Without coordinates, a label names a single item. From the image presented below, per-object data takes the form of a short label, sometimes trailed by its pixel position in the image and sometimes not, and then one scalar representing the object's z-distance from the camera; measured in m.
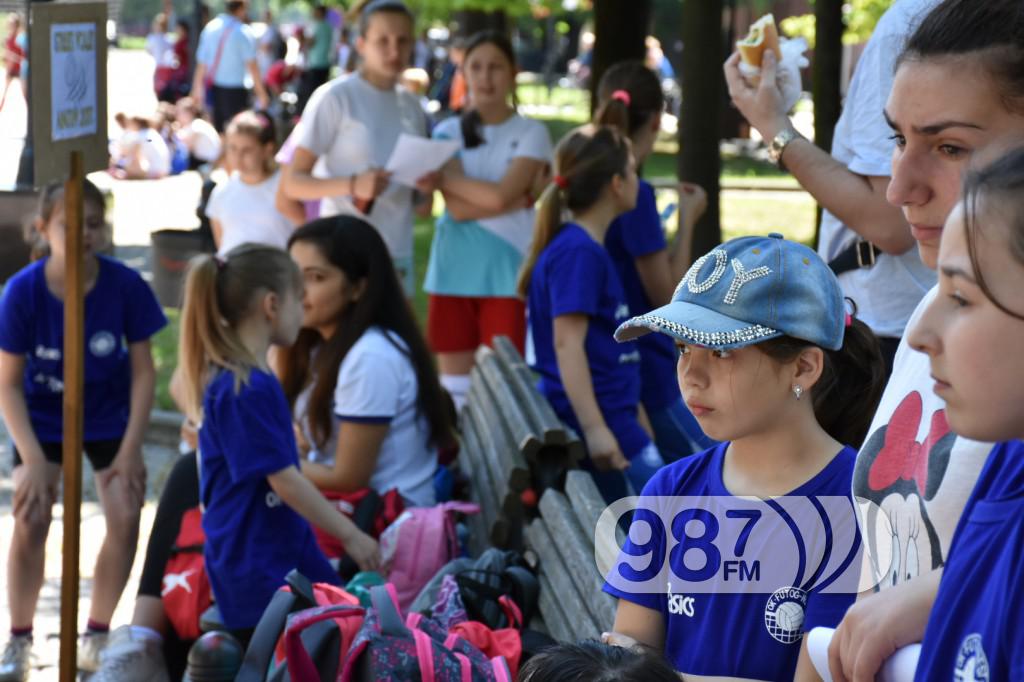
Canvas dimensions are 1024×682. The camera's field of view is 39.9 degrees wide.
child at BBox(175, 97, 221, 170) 16.02
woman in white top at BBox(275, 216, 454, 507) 4.58
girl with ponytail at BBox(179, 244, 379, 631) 3.89
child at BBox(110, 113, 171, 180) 15.52
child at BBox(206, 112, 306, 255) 7.16
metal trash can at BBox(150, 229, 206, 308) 9.05
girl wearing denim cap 2.20
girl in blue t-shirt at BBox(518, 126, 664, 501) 4.57
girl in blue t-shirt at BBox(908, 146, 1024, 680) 1.32
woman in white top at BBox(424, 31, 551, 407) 6.50
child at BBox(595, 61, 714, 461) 5.30
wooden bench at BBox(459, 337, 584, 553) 4.13
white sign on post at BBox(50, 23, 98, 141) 3.90
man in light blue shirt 17.52
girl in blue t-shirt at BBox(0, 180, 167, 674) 4.85
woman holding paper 6.39
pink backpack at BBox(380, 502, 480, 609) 4.11
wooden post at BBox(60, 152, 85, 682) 3.79
